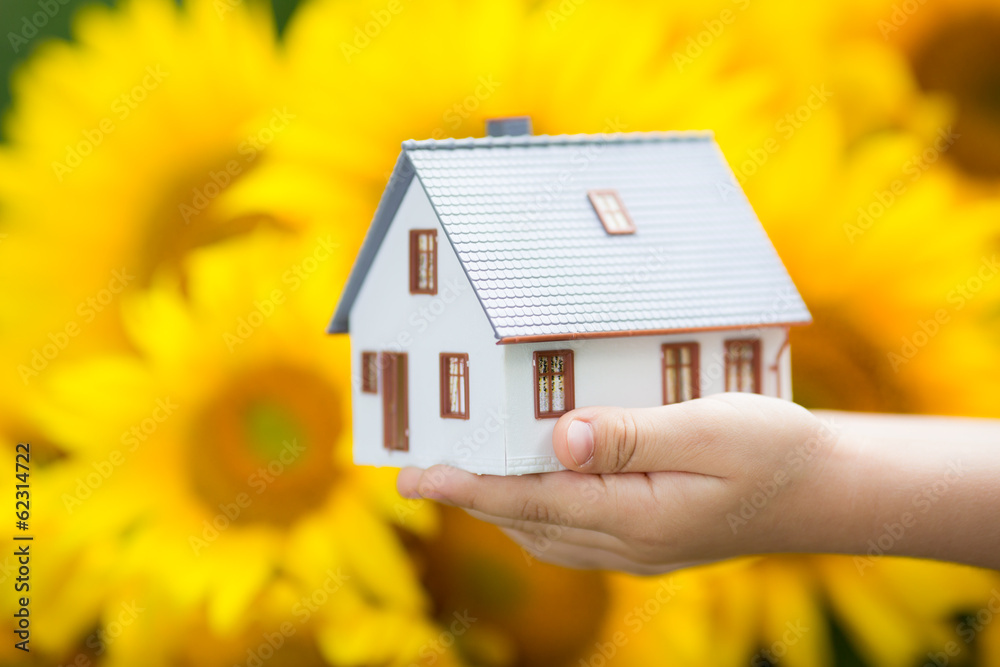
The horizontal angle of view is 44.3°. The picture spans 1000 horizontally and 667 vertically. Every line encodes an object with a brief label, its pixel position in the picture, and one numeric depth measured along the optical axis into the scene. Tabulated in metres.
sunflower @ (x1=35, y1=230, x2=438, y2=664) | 2.40
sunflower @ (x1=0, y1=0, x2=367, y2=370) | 2.39
